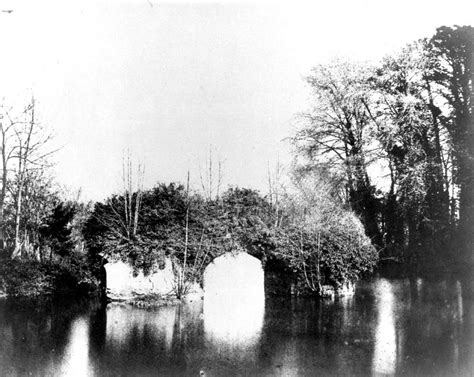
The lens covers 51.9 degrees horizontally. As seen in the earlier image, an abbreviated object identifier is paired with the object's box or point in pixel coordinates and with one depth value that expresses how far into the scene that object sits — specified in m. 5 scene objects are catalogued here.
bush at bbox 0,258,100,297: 19.83
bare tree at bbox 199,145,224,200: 28.14
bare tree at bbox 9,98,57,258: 24.81
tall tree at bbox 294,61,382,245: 29.67
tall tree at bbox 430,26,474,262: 25.14
